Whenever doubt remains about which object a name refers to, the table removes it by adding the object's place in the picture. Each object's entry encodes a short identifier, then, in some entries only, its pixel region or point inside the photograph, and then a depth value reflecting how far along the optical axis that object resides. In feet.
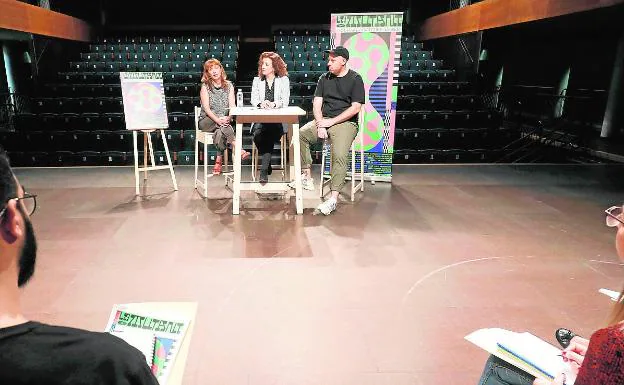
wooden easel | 14.18
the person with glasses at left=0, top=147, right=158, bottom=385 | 1.99
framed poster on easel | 14.12
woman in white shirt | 13.79
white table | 11.44
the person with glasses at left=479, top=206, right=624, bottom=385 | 2.54
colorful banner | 14.93
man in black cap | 12.98
